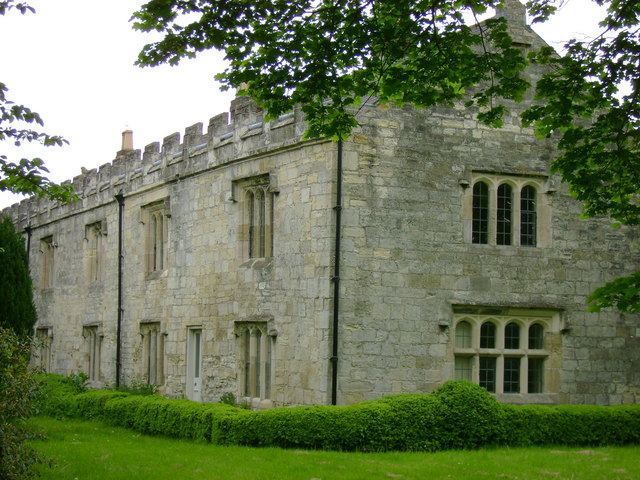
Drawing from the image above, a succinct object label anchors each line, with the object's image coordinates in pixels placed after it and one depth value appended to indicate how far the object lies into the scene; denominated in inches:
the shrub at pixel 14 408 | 464.8
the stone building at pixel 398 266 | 686.5
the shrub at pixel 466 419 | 631.8
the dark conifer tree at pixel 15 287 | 962.1
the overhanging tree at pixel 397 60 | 415.8
